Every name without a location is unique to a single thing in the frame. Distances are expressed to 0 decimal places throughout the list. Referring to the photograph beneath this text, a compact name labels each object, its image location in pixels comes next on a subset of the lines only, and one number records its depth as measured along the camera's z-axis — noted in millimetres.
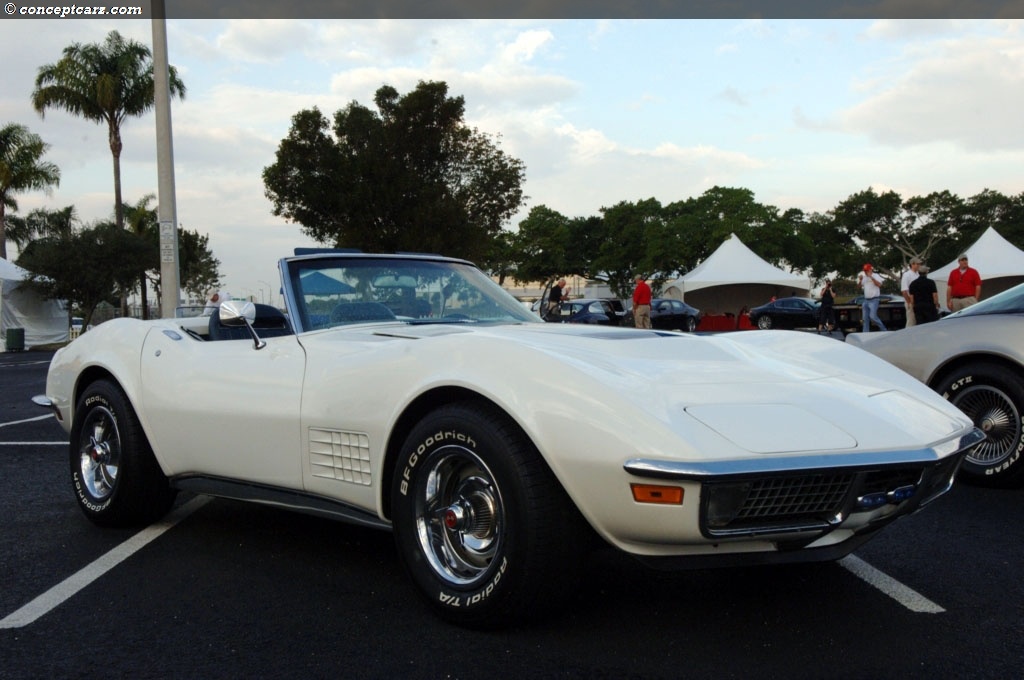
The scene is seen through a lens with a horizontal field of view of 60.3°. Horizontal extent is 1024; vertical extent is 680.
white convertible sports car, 2424
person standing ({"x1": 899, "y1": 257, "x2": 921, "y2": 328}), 17203
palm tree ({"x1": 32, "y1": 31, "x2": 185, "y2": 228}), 36250
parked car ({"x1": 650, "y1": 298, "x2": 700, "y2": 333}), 33781
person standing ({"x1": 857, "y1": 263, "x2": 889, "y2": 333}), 19889
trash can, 29531
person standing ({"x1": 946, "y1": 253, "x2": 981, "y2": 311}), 14391
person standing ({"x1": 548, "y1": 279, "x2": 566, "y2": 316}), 21656
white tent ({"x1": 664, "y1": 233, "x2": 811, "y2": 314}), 36125
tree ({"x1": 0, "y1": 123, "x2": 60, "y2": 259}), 40719
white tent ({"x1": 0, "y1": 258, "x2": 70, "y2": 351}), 31141
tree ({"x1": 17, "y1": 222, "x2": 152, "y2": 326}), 32172
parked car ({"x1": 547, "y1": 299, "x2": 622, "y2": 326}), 26328
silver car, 4934
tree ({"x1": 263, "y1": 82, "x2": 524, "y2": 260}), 38656
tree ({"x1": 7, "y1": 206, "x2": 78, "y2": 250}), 57938
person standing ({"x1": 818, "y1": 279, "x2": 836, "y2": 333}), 27136
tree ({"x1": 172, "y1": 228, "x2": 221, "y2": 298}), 64688
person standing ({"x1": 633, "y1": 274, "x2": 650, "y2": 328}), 21797
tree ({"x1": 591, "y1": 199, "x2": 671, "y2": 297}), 81125
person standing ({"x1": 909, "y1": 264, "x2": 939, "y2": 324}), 15422
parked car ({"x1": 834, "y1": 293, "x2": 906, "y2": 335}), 26734
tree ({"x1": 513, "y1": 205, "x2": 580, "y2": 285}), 86562
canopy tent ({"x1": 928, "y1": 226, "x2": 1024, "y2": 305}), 33219
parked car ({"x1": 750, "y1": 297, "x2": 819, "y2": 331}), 35500
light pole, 12758
